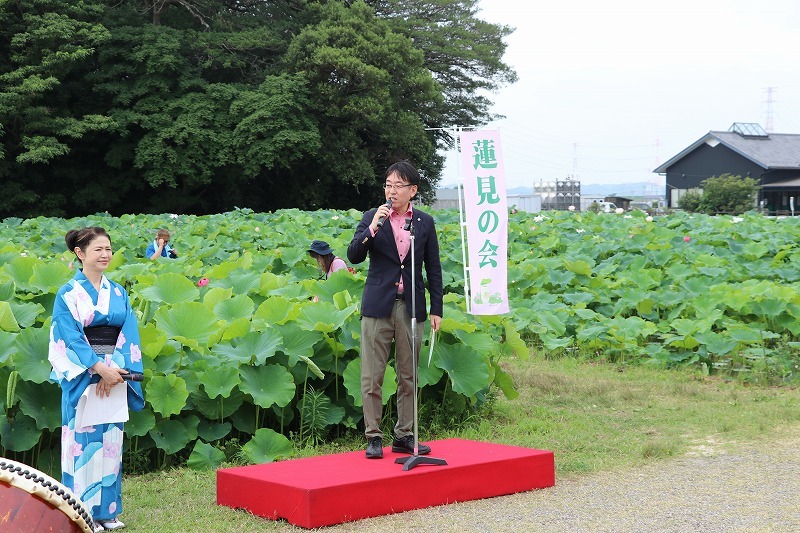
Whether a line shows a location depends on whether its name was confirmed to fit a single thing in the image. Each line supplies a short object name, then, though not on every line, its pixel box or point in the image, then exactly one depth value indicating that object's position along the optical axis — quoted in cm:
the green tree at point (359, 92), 2794
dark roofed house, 3553
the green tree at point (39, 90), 2581
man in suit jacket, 444
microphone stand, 427
